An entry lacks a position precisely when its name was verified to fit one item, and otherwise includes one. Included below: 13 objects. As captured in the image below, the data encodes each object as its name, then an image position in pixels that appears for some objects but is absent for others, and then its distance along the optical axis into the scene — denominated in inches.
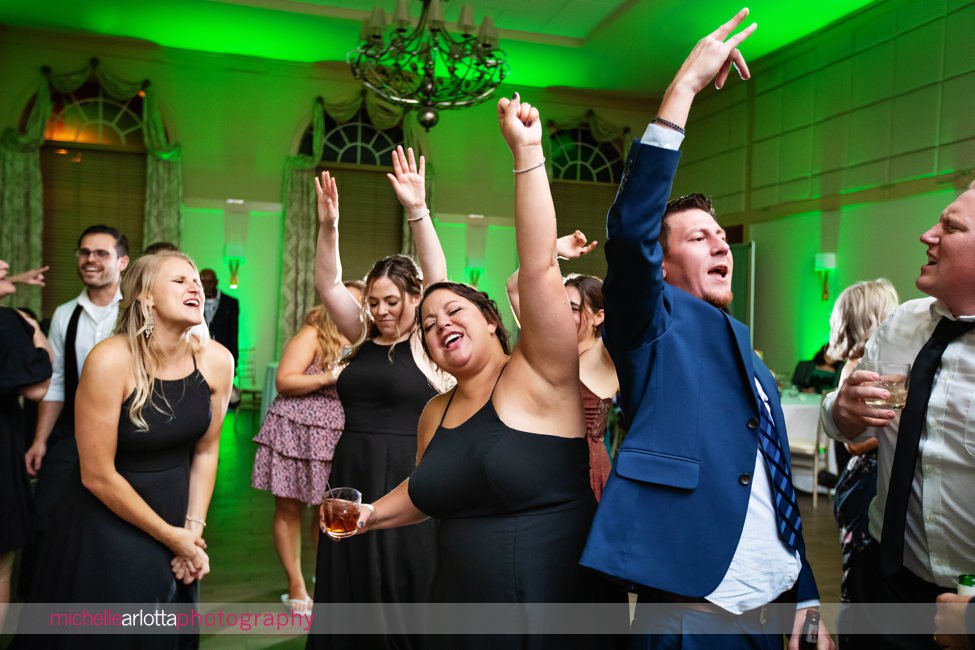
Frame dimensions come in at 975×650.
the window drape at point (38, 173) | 393.4
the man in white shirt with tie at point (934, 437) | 62.1
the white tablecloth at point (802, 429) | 267.3
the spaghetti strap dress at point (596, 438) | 100.3
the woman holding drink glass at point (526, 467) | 59.3
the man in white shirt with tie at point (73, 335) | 130.7
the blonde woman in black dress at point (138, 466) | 86.3
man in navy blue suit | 52.0
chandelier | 236.1
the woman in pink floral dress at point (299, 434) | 153.7
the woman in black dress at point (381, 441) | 116.4
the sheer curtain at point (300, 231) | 437.7
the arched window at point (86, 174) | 411.5
